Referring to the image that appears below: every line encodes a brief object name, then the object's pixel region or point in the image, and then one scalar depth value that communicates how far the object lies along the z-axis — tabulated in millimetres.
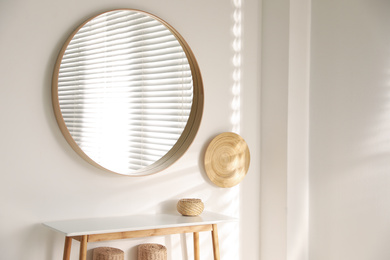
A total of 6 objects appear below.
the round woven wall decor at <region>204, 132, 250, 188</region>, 2971
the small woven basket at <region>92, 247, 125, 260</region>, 2396
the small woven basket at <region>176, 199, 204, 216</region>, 2668
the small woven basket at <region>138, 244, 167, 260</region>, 2541
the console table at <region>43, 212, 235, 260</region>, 2221
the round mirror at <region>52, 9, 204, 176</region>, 2461
